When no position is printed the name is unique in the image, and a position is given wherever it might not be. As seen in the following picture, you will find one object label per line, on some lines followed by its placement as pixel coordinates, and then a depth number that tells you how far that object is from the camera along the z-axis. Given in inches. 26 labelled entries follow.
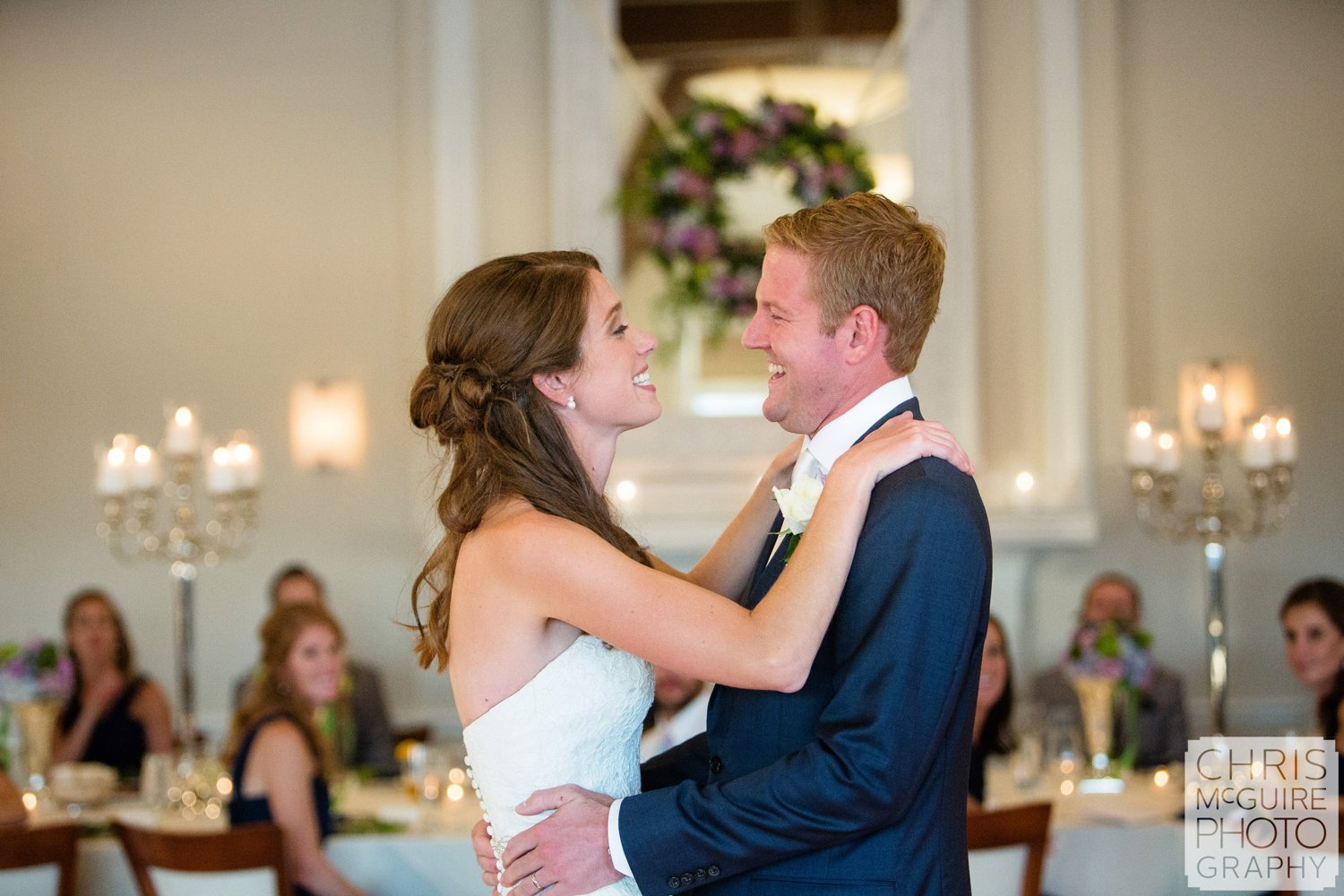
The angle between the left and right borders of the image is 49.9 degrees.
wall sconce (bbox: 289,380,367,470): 280.5
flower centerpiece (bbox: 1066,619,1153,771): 187.9
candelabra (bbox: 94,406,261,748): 197.3
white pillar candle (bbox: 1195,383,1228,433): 203.2
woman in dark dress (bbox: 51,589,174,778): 240.7
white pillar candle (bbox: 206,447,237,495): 202.5
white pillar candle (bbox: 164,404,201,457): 196.4
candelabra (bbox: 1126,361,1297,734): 200.7
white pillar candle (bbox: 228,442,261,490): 203.0
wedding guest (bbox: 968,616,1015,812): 166.4
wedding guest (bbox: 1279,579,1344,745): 199.5
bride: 82.1
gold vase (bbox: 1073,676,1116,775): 191.0
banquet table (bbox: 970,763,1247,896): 159.6
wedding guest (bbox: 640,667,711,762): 173.5
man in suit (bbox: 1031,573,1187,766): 231.3
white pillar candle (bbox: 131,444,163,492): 205.0
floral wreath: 261.4
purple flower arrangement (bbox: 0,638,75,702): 198.1
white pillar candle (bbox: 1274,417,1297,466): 204.7
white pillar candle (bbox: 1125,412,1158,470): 212.7
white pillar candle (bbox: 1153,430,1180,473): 213.0
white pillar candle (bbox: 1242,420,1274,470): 202.8
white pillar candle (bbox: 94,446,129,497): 205.0
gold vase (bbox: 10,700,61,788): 204.8
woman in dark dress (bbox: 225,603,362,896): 155.9
